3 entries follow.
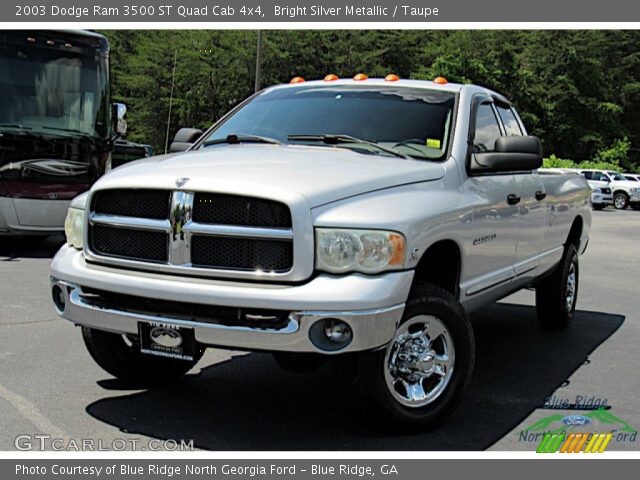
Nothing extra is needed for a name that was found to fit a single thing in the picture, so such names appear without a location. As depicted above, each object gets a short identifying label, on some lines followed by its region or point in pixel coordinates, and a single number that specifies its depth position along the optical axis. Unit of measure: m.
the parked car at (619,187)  34.81
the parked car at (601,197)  33.41
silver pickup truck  4.04
